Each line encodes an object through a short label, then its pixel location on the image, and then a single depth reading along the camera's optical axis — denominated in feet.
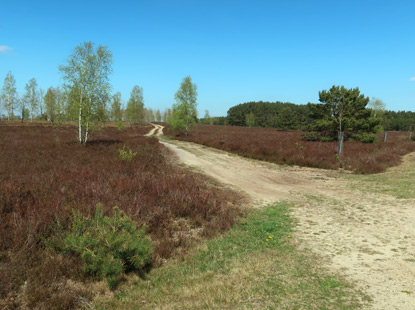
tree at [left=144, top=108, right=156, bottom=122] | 469.49
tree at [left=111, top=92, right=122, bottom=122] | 221.01
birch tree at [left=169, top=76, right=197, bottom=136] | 117.29
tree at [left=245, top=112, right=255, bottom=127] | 306.35
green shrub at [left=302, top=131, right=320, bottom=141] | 88.17
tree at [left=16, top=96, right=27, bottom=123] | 201.63
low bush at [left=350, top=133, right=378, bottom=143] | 77.00
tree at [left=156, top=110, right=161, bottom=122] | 510.83
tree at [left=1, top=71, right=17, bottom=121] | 196.34
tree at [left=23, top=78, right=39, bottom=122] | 206.26
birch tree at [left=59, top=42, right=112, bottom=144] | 58.44
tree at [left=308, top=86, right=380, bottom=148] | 78.89
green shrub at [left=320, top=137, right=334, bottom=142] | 82.70
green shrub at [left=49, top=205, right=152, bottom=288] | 11.91
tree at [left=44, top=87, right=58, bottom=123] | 206.28
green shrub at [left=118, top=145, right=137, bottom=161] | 39.32
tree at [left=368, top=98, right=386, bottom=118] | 197.93
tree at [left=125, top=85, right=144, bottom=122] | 197.26
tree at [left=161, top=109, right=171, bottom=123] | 502.50
